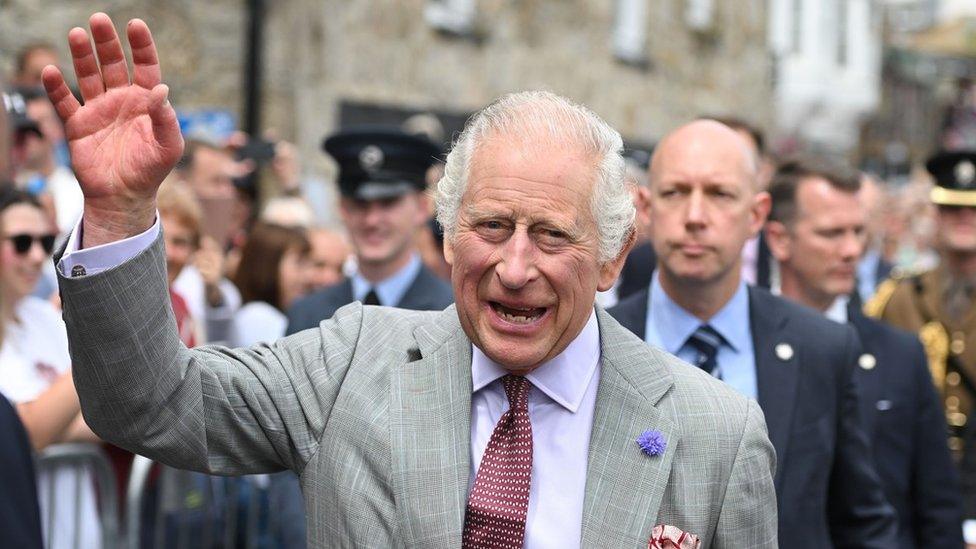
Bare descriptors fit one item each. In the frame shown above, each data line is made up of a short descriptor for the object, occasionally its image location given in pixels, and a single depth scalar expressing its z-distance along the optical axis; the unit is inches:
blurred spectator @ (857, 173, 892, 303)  470.6
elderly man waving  125.4
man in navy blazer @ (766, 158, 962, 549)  221.8
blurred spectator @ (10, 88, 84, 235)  300.5
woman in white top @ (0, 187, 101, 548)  223.3
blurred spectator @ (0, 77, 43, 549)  121.3
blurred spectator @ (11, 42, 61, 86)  353.1
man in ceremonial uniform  280.8
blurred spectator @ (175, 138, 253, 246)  367.2
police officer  254.2
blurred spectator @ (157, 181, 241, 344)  288.5
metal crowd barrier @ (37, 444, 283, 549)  235.5
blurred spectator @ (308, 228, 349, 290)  352.8
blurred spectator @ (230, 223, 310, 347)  336.2
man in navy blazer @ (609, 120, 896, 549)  179.2
